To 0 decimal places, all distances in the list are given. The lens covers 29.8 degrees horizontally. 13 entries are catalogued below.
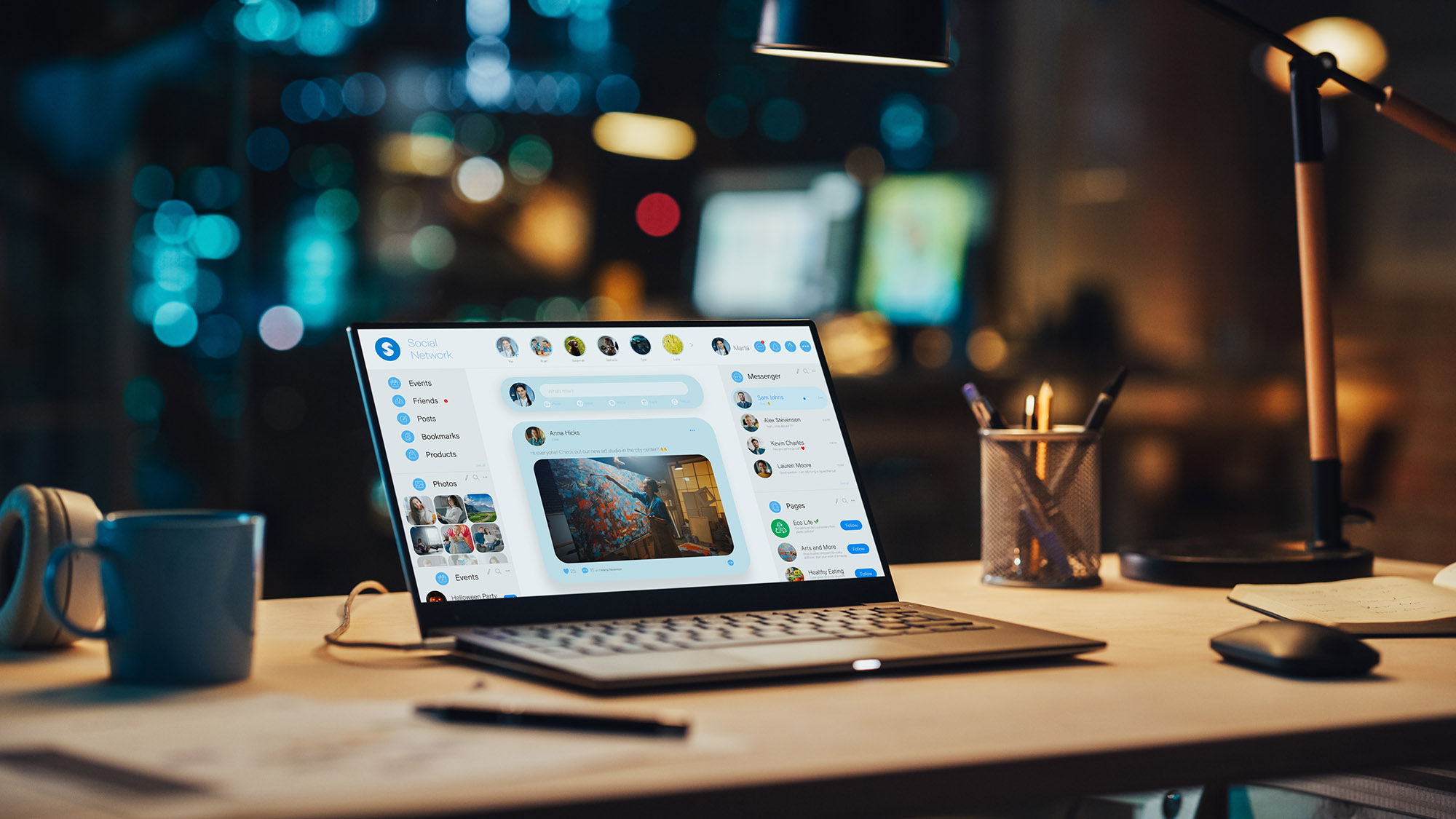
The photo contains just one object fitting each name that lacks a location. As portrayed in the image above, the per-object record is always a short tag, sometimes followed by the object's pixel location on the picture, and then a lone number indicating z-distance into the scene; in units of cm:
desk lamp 178
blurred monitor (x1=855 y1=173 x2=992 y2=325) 596
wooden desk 127
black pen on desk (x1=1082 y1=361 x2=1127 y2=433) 181
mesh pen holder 179
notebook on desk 159
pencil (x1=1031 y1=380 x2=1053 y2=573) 179
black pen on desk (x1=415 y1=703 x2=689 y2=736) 132
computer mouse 145
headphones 149
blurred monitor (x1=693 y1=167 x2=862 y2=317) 580
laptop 151
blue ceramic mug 141
